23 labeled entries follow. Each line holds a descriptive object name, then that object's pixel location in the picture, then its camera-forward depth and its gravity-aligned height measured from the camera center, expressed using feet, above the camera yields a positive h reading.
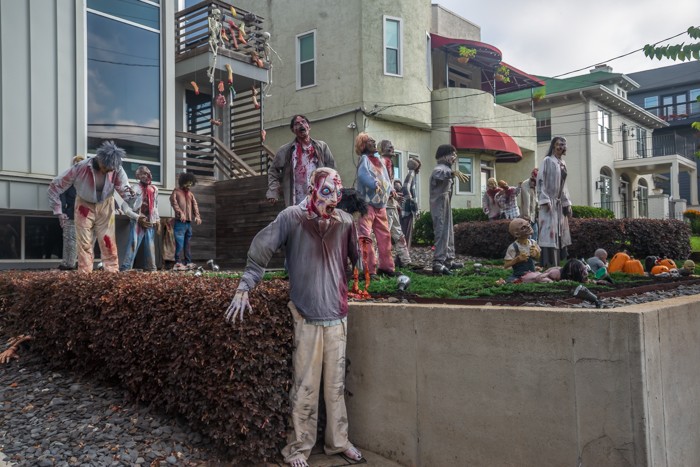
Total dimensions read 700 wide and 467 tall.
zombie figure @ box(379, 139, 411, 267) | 32.32 +0.70
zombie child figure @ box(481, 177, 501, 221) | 48.08 +3.19
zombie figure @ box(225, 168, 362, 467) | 14.92 -1.32
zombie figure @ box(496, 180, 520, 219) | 47.39 +3.21
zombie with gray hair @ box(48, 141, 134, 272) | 24.47 +2.15
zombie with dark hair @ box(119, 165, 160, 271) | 33.83 +1.53
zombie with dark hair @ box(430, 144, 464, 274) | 28.50 +2.04
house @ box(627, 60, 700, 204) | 129.08 +30.38
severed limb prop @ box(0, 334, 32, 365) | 18.75 -3.05
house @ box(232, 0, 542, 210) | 63.52 +17.30
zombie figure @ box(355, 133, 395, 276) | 25.40 +2.22
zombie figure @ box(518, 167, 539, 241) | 44.19 +3.09
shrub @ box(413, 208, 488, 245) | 56.18 +1.90
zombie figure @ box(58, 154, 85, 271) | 32.19 +0.78
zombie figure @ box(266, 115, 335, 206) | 23.48 +3.20
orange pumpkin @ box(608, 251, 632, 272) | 30.07 -0.97
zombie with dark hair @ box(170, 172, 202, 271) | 36.17 +2.06
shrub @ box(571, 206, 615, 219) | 58.03 +2.89
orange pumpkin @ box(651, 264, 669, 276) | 29.00 -1.29
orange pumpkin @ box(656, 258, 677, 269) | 30.83 -1.10
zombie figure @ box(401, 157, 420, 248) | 38.40 +2.34
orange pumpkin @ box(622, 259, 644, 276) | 29.17 -1.19
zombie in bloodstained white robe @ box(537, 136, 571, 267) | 28.43 +1.93
